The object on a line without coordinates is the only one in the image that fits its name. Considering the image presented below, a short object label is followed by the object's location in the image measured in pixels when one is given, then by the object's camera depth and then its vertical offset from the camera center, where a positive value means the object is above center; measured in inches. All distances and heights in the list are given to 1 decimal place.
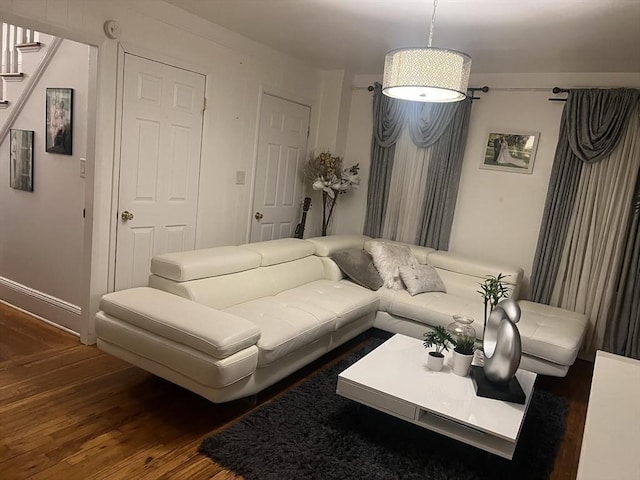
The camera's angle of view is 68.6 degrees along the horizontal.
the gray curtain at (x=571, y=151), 142.6 +13.9
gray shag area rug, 84.5 -53.0
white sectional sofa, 93.3 -36.9
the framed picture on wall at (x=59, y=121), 131.1 +4.3
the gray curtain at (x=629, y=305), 142.0 -31.5
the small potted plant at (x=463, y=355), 98.5 -35.7
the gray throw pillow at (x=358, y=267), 153.2 -31.8
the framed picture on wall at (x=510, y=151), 161.8 +12.6
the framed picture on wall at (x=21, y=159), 142.6 -8.3
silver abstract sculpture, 87.7 -30.0
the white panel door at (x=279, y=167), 171.3 -2.4
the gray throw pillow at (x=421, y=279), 151.0 -32.9
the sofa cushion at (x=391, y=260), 155.6 -28.6
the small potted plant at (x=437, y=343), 100.7 -35.0
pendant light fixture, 87.4 +20.2
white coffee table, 83.0 -41.2
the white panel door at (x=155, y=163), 126.3 -4.5
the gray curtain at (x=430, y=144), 171.6 +12.2
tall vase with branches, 184.9 -3.1
